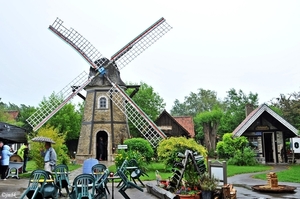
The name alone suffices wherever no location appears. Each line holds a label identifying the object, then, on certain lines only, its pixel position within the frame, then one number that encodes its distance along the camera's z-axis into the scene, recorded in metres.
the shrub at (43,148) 15.02
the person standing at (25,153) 15.82
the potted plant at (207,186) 7.75
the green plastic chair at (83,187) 7.09
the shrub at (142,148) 17.38
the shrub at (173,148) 13.91
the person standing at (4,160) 13.43
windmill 22.94
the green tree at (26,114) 36.45
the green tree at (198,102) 64.56
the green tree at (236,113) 32.53
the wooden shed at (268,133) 22.72
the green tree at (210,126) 28.91
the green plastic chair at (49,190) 7.78
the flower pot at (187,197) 7.77
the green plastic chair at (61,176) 9.56
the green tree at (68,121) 31.95
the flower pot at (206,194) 7.77
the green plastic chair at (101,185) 8.25
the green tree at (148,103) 33.22
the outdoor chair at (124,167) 10.27
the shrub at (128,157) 14.43
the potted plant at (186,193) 7.79
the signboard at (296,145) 18.69
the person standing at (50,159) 10.36
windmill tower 23.02
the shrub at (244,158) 21.19
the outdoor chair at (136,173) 11.21
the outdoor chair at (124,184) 8.47
